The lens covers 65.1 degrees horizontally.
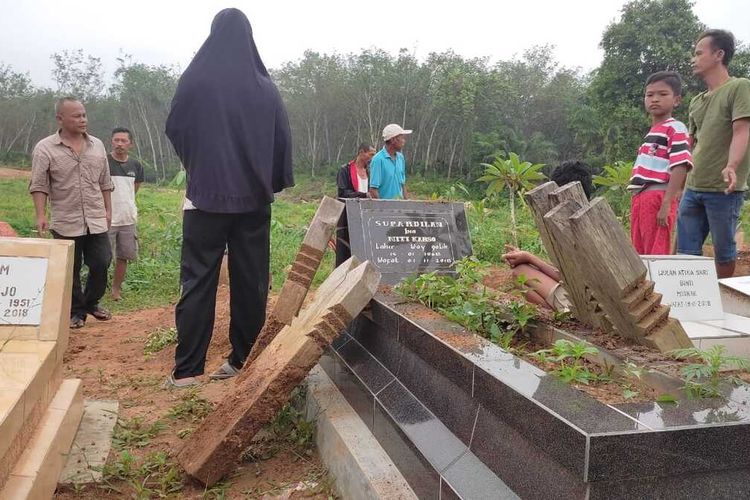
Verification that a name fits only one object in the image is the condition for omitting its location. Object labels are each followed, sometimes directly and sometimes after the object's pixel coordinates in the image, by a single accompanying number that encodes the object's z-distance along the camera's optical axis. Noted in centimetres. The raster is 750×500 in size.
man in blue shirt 569
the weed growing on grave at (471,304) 242
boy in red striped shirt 334
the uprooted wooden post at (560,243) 198
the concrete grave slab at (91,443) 218
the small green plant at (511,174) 575
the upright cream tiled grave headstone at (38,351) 191
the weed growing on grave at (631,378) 156
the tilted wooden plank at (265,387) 212
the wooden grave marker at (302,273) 293
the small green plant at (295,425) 249
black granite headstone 351
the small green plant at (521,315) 240
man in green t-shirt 336
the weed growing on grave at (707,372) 153
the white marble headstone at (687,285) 270
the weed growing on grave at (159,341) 402
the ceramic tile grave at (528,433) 126
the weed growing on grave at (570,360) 169
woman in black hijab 297
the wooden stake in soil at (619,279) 184
